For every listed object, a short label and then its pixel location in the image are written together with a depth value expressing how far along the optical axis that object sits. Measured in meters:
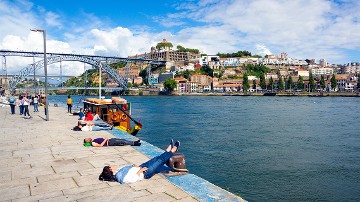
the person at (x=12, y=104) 20.62
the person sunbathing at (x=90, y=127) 12.19
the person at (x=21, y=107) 19.62
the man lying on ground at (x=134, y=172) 5.71
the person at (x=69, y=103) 20.62
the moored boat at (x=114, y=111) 17.78
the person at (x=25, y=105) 18.24
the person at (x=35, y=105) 22.86
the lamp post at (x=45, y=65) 15.53
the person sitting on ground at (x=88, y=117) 14.26
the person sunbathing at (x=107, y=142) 8.94
